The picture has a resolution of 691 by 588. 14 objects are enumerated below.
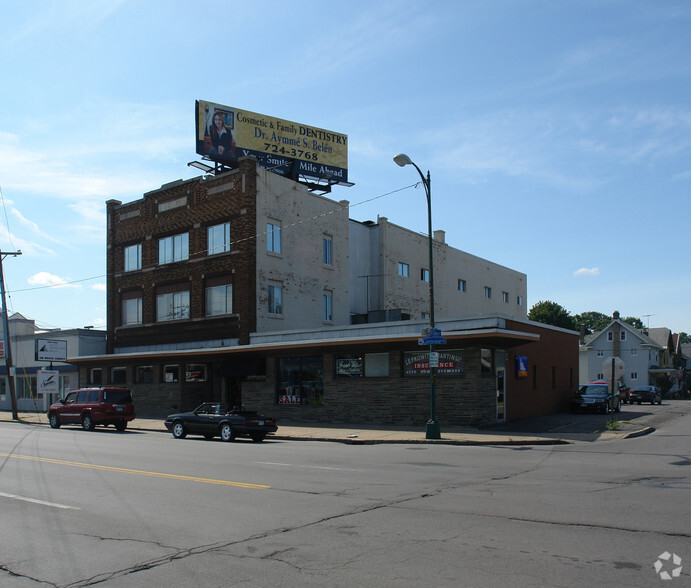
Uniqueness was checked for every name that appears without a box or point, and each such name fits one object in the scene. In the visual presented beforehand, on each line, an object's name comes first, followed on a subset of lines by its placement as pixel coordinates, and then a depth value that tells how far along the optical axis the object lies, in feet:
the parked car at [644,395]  163.43
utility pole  122.42
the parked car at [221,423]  71.31
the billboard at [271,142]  120.98
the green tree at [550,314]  276.21
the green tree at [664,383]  234.79
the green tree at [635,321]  418.31
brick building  86.02
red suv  91.20
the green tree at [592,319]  398.01
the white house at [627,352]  237.25
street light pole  69.67
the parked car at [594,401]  104.94
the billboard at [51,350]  126.82
